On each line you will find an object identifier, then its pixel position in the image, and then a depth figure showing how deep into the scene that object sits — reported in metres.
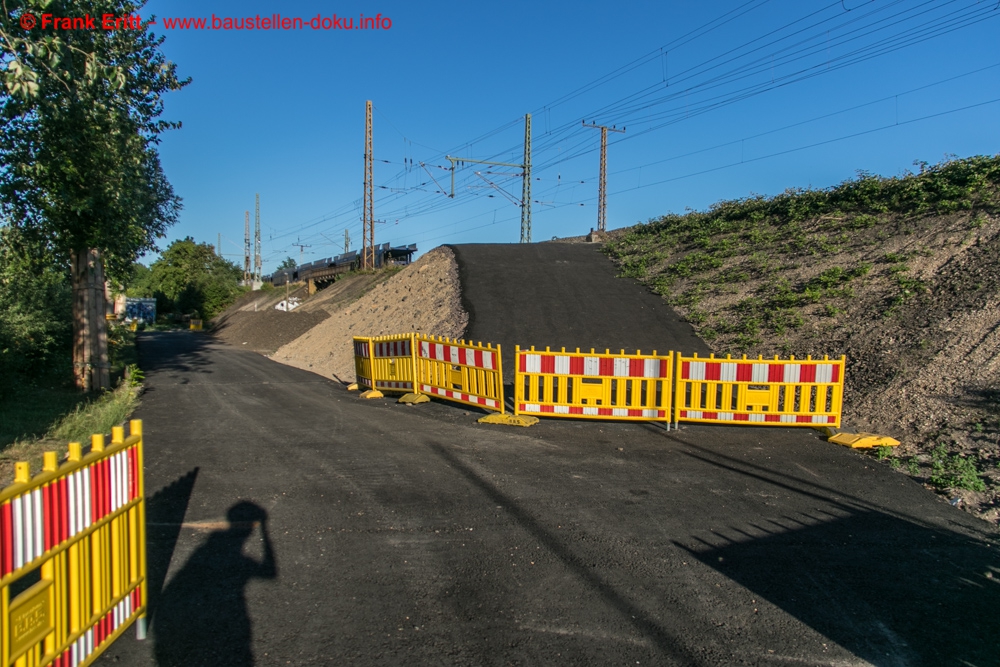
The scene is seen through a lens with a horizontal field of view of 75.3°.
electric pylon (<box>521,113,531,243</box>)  34.03
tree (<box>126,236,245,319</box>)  72.12
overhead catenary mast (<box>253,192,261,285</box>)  78.19
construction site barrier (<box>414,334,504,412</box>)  11.69
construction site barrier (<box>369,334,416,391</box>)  14.38
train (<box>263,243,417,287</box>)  50.56
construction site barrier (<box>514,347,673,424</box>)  10.72
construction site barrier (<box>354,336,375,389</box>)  15.91
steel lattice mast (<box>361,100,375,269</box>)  40.84
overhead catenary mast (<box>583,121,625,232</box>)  36.72
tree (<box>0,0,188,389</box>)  9.24
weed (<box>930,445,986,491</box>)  7.42
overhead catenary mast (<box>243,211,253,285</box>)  82.67
